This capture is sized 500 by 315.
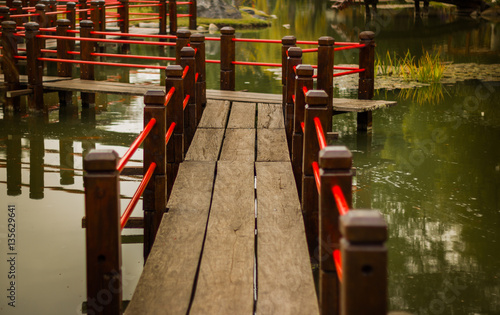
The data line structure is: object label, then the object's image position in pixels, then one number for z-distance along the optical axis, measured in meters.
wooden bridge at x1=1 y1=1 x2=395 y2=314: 5.59
